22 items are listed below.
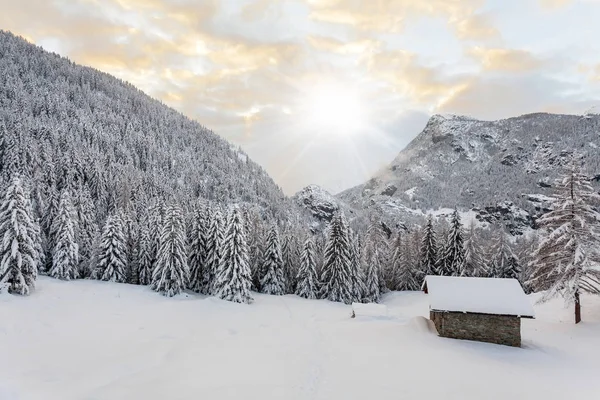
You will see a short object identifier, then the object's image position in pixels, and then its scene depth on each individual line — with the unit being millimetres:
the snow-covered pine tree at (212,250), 49906
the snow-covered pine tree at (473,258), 53469
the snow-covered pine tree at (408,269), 62469
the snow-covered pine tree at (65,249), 46812
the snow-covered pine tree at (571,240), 28312
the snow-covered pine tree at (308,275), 53969
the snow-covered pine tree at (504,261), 54594
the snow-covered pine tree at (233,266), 44844
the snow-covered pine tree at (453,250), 56156
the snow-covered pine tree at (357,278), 54594
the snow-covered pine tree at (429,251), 60750
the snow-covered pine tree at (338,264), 52469
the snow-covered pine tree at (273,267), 54969
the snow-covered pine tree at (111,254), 48703
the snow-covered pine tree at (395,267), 64688
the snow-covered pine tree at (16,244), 33750
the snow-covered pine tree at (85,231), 54812
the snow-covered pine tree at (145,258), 52656
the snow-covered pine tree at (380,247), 63812
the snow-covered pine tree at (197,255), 51750
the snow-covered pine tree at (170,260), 45569
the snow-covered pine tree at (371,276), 57281
